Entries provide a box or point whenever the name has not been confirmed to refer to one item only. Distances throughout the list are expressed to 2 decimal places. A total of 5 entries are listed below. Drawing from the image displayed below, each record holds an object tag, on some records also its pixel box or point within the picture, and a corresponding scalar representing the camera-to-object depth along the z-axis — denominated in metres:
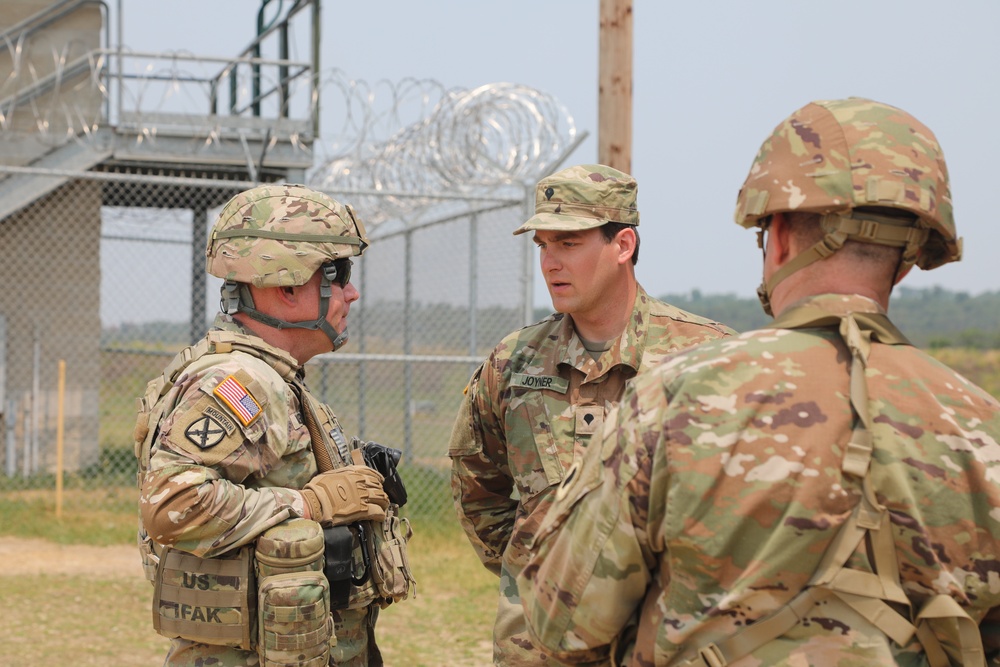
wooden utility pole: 5.57
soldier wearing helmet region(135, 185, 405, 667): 2.59
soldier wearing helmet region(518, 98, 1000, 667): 1.59
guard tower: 9.66
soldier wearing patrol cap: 3.14
